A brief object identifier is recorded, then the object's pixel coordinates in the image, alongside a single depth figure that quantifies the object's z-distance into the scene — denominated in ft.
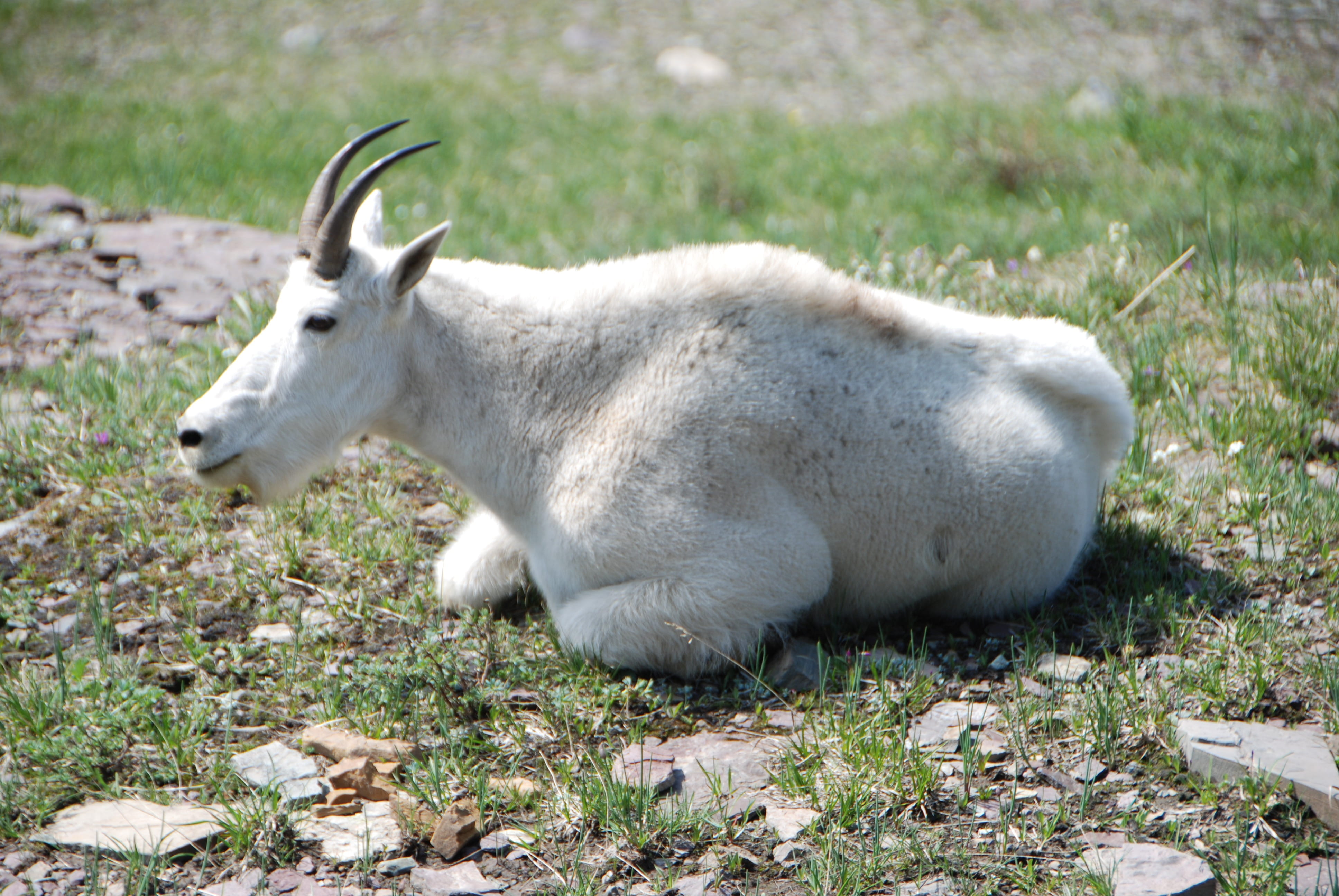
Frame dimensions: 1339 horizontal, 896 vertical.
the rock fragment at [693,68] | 102.01
